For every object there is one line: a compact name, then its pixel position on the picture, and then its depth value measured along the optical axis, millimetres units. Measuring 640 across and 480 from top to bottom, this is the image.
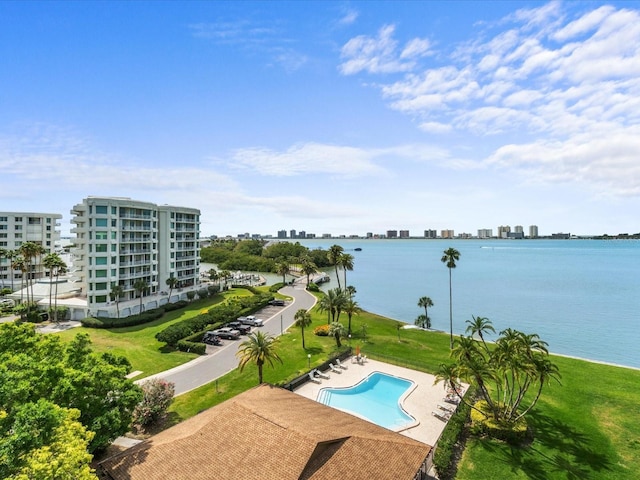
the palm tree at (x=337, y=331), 45375
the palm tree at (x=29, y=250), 54572
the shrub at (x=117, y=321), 53719
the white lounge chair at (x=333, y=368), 37756
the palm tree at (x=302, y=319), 45125
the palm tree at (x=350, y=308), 49375
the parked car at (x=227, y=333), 49222
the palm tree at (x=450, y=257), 50781
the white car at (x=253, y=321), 56469
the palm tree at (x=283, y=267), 98869
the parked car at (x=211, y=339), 47469
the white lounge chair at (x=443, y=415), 28656
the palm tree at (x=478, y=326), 36719
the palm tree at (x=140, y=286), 60031
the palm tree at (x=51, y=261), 54062
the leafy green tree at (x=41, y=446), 12227
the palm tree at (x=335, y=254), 69812
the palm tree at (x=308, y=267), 97888
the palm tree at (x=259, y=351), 30609
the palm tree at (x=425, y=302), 65631
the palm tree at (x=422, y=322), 62162
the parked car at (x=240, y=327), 52841
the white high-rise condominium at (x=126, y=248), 59244
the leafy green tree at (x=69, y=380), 16439
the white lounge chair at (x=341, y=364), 39044
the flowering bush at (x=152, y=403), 26109
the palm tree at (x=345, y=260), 68812
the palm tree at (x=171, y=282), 69688
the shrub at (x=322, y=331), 51844
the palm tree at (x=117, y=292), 57650
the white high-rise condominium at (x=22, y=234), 86138
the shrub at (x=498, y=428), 25453
